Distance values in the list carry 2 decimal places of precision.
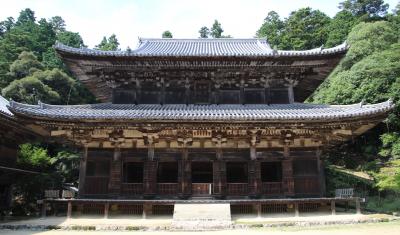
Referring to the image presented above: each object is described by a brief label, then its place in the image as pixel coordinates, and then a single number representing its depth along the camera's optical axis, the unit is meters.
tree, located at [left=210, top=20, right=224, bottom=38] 79.19
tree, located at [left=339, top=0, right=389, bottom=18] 61.34
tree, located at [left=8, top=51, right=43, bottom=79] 46.00
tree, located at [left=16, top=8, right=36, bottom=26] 80.88
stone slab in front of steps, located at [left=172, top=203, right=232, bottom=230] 13.23
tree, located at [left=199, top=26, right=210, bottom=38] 81.94
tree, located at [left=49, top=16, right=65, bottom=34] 87.21
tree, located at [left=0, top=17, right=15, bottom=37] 75.60
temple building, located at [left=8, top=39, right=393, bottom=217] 16.02
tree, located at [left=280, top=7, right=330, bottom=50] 60.62
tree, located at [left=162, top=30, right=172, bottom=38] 74.44
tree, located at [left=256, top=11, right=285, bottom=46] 66.19
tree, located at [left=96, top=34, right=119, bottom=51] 68.88
